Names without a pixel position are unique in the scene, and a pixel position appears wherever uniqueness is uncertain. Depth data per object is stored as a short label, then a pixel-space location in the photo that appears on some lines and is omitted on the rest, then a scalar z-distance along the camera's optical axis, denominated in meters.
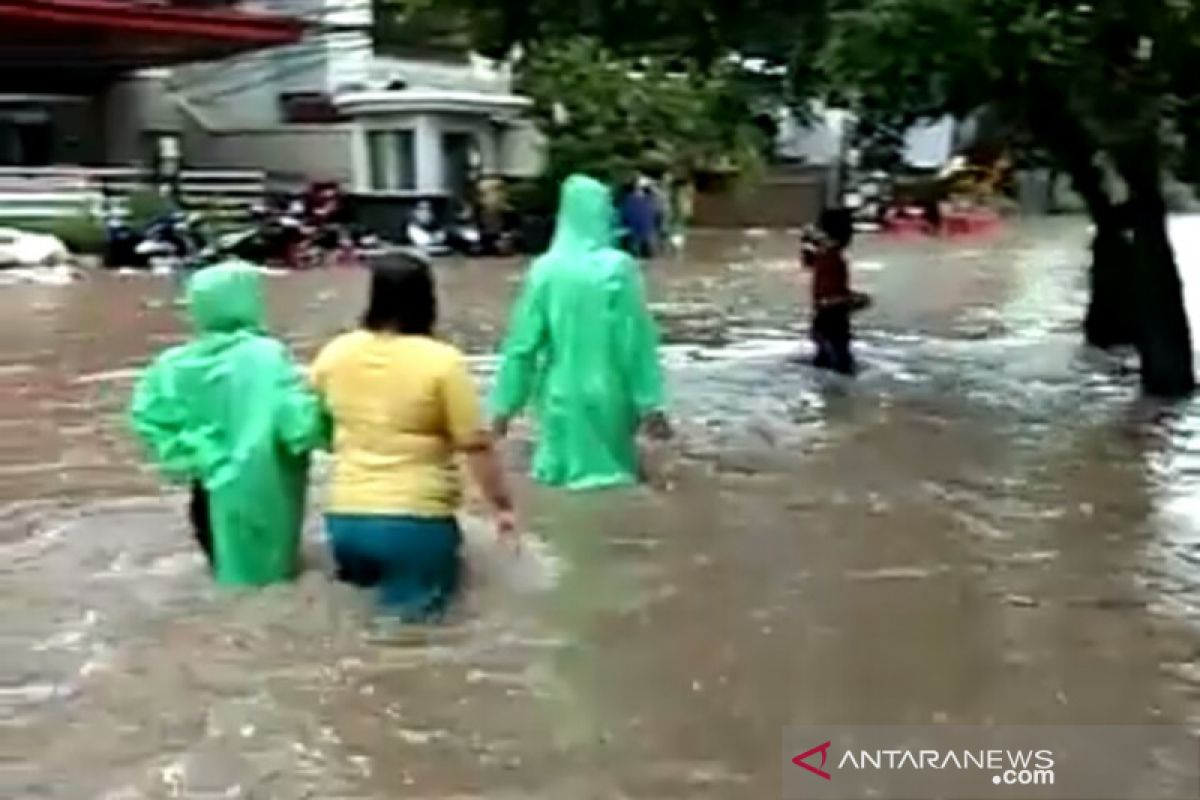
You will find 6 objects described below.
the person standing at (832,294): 16.55
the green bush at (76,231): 34.03
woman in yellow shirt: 7.73
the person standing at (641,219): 36.72
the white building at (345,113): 41.00
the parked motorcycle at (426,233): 36.94
